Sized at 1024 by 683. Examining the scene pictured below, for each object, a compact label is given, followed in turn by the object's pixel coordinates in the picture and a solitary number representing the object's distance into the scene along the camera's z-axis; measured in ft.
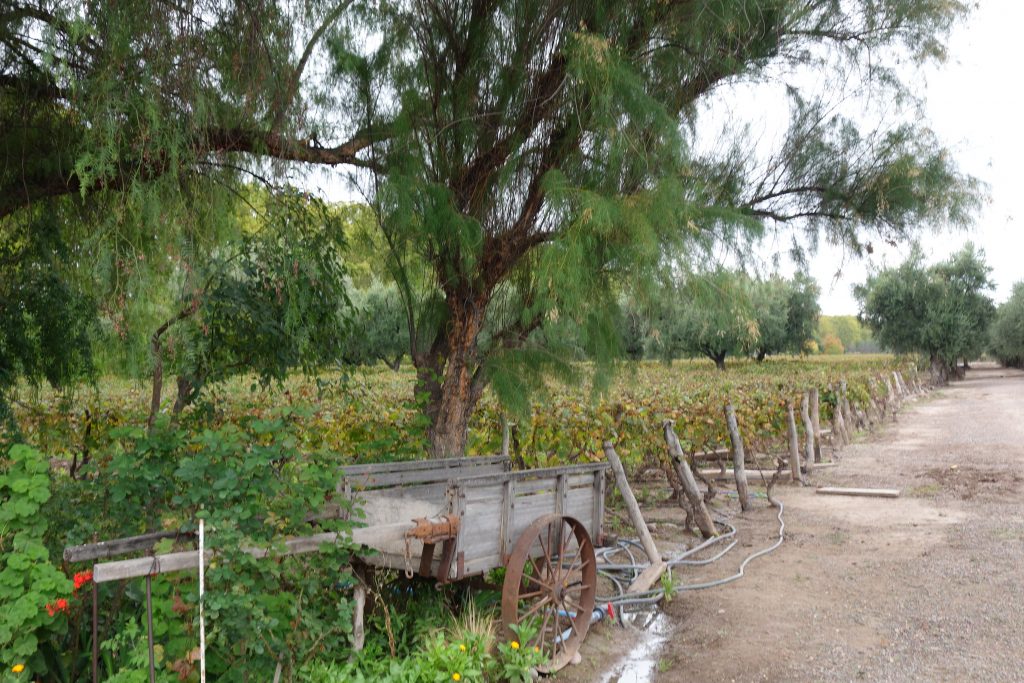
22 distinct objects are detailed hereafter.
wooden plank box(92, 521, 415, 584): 9.89
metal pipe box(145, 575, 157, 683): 10.04
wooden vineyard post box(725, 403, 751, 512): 31.24
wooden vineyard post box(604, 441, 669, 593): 20.52
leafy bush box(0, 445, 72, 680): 10.11
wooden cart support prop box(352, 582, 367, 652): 13.71
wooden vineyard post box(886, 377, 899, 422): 78.12
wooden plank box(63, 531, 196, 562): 10.11
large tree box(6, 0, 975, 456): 14.47
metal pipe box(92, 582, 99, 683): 9.78
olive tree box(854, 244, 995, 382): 129.70
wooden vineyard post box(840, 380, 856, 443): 56.70
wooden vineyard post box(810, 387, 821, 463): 46.75
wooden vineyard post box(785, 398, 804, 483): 38.75
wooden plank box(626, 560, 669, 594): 19.90
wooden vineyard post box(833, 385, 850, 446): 52.95
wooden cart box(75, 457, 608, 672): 14.28
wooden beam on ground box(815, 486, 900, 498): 34.14
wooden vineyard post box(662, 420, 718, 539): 25.75
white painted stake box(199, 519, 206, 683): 10.57
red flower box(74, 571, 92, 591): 10.65
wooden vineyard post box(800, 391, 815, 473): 42.16
